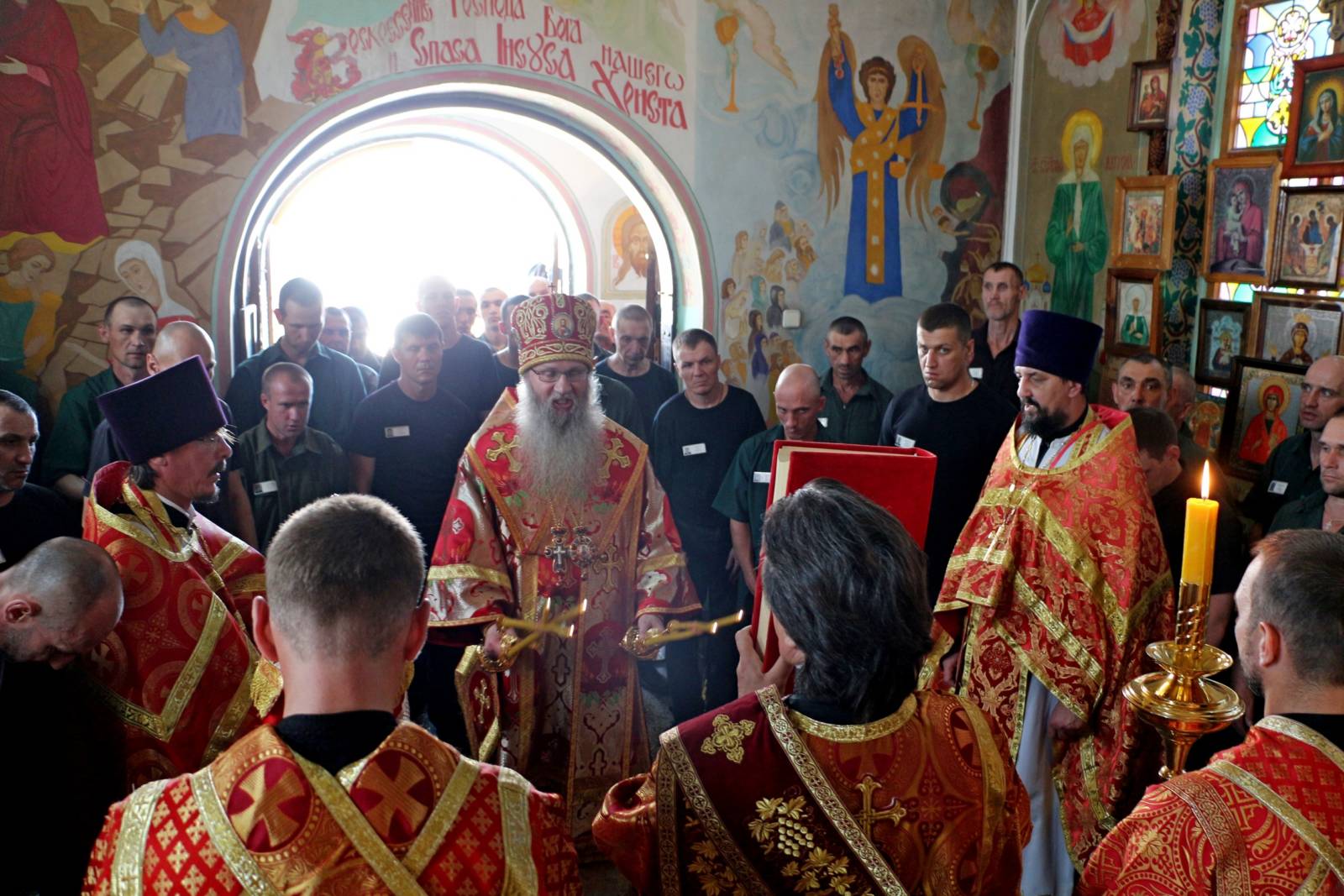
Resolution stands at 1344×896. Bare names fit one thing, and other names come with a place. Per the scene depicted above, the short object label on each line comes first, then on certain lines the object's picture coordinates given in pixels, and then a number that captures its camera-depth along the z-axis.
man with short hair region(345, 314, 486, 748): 5.25
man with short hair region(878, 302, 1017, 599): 4.89
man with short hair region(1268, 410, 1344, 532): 3.92
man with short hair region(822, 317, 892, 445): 6.18
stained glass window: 6.12
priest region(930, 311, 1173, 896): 3.67
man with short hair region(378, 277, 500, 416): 6.41
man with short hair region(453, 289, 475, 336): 8.56
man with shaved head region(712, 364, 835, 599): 4.88
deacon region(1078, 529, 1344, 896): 1.85
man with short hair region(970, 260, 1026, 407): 7.25
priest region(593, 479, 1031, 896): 1.85
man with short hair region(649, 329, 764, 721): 5.45
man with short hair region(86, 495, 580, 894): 1.52
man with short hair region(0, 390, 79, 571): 3.37
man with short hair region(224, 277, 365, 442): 5.69
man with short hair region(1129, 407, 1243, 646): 3.82
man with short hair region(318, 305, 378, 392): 7.88
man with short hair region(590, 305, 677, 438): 6.58
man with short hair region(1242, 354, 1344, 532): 4.99
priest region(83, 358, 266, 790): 2.62
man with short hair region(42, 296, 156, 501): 5.04
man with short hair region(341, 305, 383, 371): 8.44
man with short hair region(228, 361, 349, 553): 4.85
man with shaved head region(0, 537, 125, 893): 2.34
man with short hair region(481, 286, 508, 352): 8.62
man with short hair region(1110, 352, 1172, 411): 5.49
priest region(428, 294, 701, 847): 3.78
